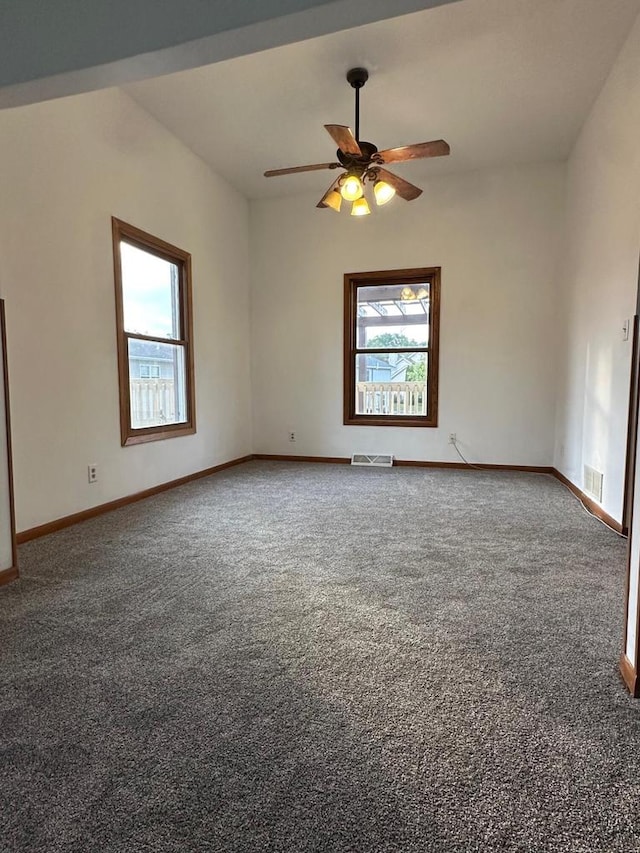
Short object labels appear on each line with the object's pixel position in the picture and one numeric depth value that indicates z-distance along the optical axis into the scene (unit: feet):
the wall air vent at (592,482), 11.15
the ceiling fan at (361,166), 10.44
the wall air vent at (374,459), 17.72
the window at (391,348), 17.48
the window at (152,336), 12.19
